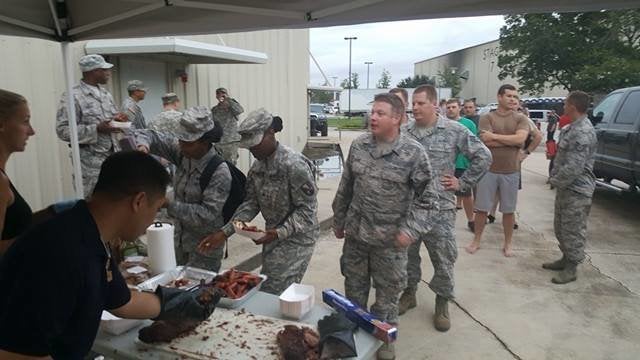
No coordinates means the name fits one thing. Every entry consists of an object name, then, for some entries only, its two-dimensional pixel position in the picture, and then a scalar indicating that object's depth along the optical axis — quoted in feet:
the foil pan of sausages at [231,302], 7.00
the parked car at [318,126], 79.46
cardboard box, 6.07
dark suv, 22.06
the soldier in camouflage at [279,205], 8.66
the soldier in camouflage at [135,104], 17.62
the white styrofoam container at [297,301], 6.70
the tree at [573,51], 77.20
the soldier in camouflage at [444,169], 12.26
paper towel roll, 8.11
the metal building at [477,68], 173.17
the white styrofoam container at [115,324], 6.27
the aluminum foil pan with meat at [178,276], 7.67
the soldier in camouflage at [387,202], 9.64
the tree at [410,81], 194.23
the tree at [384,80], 252.42
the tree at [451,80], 177.27
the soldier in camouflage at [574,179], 14.92
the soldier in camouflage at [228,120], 21.33
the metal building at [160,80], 16.26
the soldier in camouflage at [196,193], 8.82
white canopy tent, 7.77
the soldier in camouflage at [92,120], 14.10
